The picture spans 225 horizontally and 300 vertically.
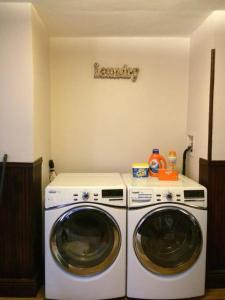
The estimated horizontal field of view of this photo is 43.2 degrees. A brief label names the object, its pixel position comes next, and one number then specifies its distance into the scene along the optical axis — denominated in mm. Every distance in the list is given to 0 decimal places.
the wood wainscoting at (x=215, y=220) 2236
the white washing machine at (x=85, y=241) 2045
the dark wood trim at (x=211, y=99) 2193
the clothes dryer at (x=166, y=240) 2068
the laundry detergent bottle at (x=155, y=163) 2486
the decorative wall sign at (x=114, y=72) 2754
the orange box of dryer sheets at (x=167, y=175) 2359
